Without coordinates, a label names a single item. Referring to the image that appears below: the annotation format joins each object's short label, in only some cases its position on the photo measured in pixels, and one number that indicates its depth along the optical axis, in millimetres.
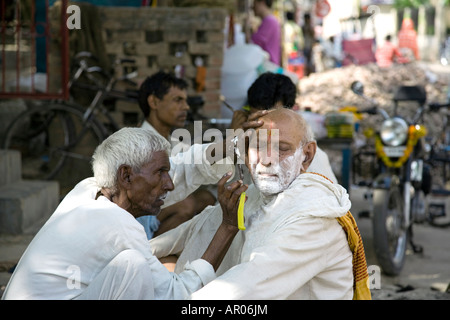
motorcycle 5156
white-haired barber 2145
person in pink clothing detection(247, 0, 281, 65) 8617
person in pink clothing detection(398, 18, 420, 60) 25031
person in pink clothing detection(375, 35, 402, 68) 21266
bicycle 6117
